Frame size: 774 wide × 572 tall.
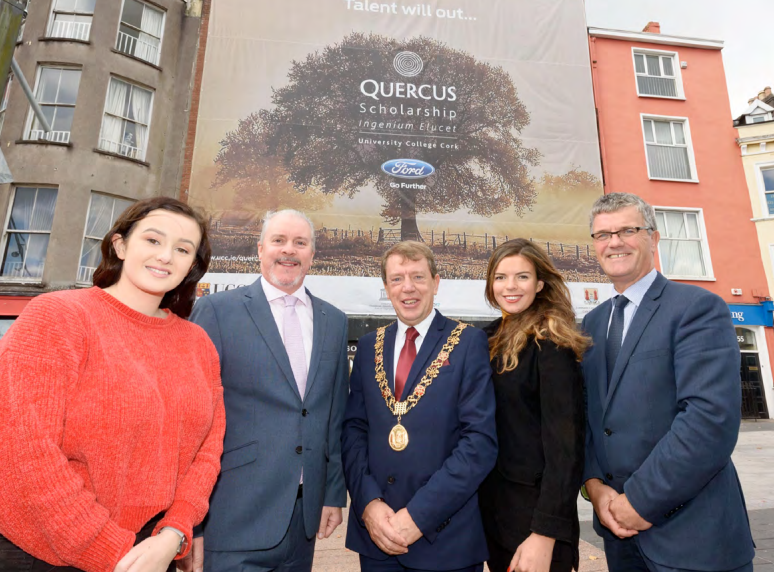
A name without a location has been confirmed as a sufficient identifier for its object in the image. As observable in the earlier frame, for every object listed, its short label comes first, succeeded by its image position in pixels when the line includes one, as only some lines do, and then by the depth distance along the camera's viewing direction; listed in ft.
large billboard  36.45
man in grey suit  6.98
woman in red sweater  4.11
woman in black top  6.33
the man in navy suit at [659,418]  6.01
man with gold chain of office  6.63
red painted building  43.57
